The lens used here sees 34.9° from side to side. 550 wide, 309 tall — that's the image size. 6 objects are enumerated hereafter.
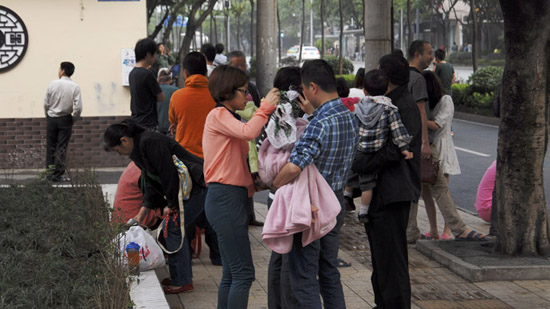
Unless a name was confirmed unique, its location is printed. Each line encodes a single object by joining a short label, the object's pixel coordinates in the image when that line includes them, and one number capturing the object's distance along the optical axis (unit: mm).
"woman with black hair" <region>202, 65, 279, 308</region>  5145
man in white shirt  12711
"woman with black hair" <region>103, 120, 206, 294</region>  6191
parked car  71062
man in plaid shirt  4727
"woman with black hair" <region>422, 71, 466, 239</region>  8250
